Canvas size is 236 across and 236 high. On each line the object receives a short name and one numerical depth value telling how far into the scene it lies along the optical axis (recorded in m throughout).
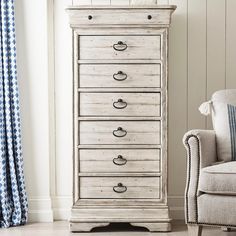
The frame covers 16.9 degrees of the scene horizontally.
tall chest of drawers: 4.76
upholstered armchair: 4.03
